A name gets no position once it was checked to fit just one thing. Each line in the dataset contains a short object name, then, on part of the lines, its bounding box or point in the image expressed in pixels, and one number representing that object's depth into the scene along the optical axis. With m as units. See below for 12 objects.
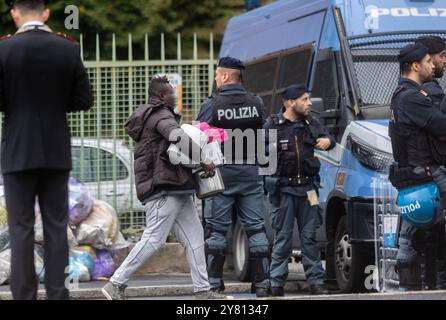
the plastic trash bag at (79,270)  12.88
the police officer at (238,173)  11.08
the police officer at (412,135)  9.88
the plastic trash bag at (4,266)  12.64
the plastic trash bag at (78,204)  13.32
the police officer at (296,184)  11.38
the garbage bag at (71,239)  12.78
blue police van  11.24
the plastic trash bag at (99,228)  13.33
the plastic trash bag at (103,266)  13.48
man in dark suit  7.60
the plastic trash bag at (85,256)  13.26
